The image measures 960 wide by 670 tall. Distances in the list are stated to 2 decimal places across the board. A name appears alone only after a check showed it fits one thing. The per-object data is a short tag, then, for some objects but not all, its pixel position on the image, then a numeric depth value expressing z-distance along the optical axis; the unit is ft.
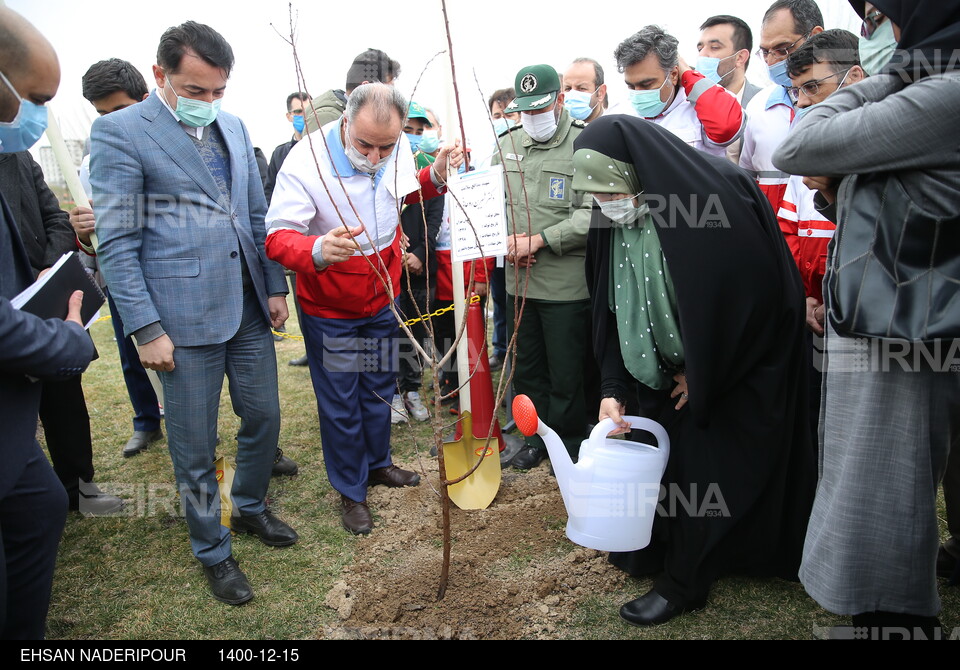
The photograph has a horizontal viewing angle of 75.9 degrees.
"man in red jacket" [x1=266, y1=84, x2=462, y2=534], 9.34
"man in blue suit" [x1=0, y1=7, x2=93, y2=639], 5.41
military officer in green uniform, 11.78
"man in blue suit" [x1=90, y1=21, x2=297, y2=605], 7.94
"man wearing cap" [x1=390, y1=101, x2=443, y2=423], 15.67
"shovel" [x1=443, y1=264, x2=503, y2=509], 11.14
